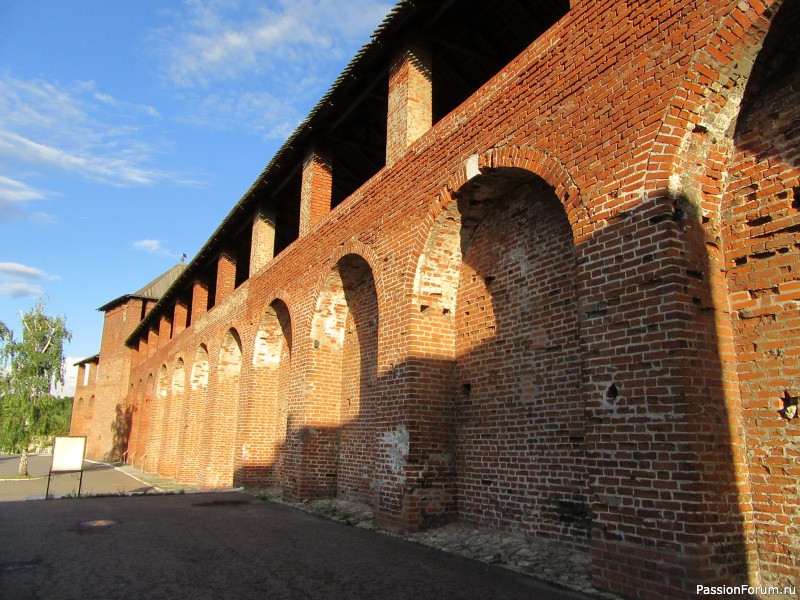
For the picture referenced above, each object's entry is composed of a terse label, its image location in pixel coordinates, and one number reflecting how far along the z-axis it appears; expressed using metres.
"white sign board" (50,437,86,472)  11.43
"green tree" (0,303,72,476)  23.27
